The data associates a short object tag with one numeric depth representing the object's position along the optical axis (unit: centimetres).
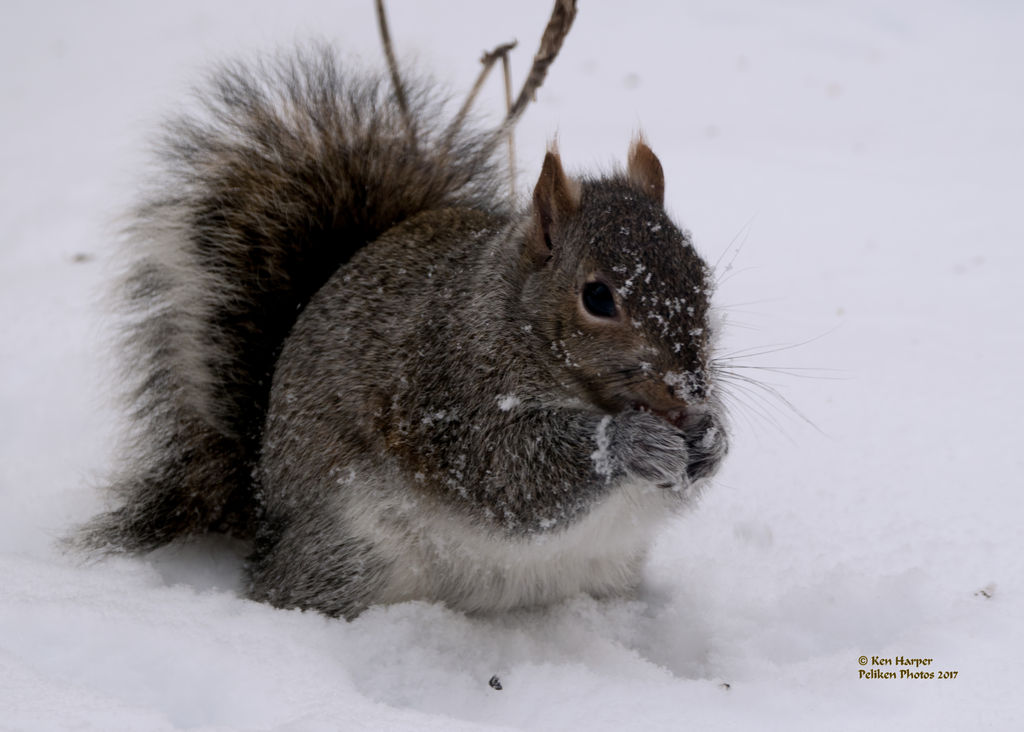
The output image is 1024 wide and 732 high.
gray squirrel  342
